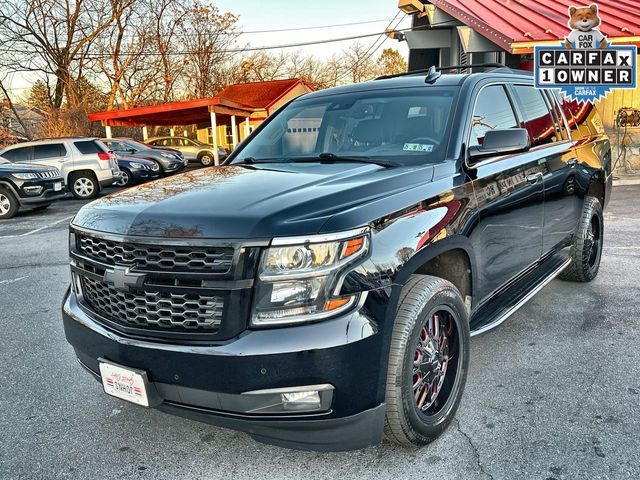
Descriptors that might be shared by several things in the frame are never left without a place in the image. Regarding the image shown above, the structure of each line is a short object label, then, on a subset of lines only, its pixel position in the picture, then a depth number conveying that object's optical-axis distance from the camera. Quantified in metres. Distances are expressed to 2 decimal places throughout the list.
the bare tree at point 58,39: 28.56
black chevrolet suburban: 2.14
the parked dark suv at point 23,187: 11.91
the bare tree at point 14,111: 28.07
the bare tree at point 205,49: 39.66
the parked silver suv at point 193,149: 25.53
